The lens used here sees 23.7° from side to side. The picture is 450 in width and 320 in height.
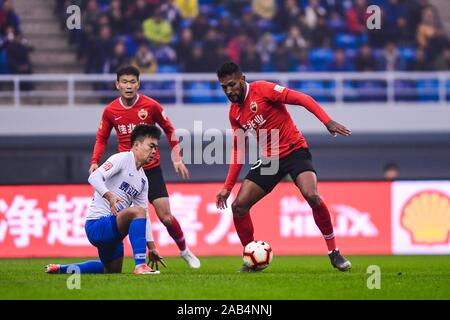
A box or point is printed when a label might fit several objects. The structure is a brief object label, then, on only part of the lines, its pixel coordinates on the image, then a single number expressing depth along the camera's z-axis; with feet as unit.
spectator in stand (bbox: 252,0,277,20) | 75.15
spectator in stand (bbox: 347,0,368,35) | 74.08
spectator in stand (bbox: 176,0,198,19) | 74.54
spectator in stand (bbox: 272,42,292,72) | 71.77
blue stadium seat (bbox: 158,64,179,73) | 72.18
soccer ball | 36.47
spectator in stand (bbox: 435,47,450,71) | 72.59
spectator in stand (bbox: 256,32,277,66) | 72.13
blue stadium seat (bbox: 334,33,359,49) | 73.87
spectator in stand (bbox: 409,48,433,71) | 72.43
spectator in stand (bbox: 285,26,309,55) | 71.77
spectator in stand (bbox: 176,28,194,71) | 71.15
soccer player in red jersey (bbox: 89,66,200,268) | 38.29
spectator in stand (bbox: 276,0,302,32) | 74.39
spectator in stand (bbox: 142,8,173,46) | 72.23
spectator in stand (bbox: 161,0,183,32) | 73.51
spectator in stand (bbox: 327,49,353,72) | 72.43
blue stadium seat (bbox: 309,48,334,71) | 72.79
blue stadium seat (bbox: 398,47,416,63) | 73.41
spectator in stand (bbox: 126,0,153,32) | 72.64
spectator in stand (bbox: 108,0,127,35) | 72.08
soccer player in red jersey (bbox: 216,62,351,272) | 36.24
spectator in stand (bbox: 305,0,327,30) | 73.82
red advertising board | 54.90
